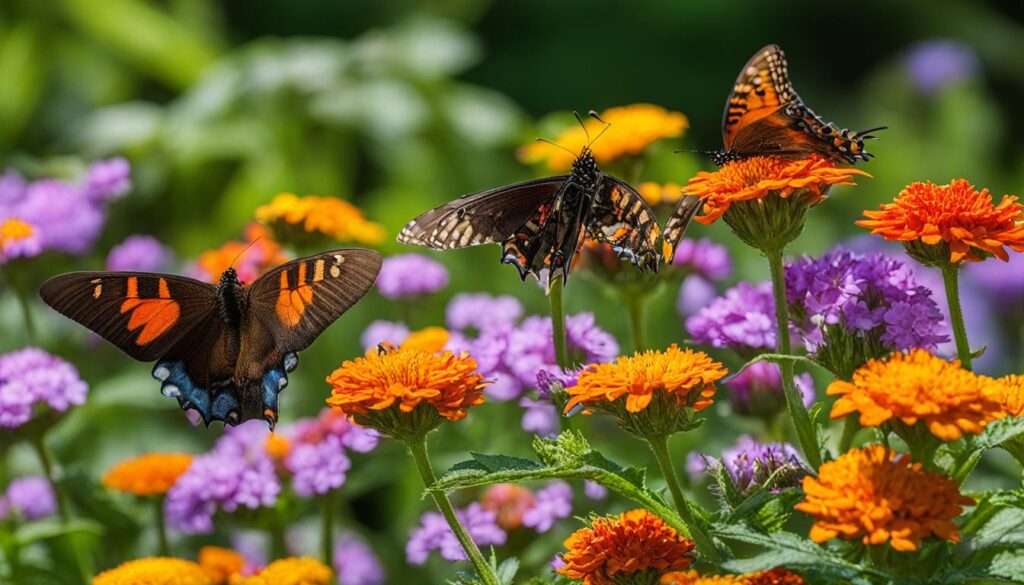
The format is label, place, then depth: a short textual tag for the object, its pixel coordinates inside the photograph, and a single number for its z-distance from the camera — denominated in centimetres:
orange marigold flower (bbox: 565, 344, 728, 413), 141
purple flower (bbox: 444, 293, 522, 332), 161
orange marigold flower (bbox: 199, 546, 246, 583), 154
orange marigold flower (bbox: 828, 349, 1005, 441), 137
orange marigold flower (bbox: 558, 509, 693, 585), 140
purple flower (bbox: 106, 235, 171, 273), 174
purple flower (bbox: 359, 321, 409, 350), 161
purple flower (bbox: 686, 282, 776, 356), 150
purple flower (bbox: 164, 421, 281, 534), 156
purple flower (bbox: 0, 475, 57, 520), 166
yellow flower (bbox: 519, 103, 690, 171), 159
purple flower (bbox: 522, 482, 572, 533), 155
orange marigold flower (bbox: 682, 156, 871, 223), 143
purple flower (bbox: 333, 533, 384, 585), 166
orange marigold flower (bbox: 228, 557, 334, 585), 150
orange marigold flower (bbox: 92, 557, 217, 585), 149
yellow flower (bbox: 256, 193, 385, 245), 159
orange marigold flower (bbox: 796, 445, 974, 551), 136
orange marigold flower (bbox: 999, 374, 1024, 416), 141
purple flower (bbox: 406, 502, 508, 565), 154
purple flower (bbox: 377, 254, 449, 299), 166
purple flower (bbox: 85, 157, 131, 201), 167
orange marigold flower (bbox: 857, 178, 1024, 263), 142
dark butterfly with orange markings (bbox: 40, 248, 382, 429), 153
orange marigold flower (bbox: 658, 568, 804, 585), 139
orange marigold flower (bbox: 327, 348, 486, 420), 142
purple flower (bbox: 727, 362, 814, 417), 155
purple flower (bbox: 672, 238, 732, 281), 160
